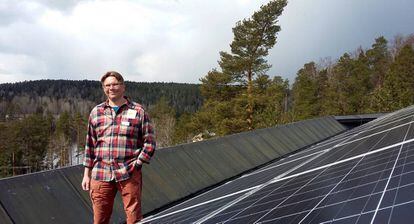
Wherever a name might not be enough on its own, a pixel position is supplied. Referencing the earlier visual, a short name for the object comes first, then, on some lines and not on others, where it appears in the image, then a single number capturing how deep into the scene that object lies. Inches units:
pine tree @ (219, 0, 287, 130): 1317.7
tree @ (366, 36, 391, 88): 2220.7
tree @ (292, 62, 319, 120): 2156.7
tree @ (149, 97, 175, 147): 2682.1
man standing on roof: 153.8
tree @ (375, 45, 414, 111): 1557.6
